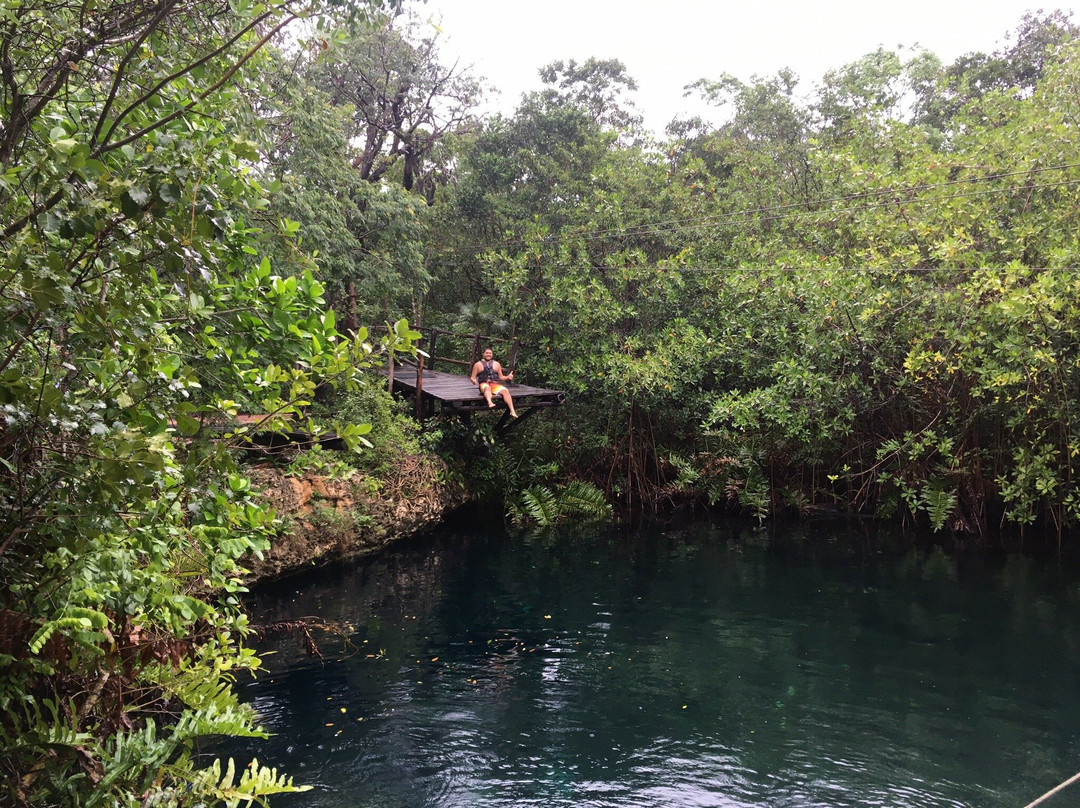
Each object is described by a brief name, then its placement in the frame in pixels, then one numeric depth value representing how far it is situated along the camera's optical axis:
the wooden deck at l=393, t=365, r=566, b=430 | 13.23
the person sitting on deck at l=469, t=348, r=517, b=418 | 13.14
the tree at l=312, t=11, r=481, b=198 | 16.94
